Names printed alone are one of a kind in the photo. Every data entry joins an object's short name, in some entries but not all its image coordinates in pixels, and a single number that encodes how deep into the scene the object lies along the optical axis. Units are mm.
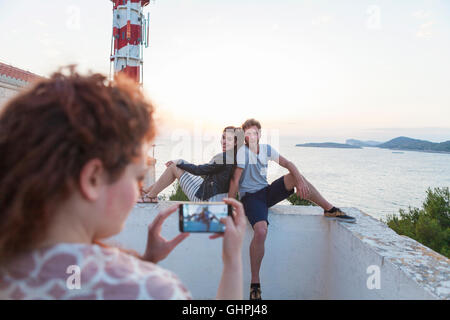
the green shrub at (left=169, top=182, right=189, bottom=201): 5723
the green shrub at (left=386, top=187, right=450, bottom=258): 3410
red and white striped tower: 8672
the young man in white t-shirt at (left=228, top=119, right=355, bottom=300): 2447
